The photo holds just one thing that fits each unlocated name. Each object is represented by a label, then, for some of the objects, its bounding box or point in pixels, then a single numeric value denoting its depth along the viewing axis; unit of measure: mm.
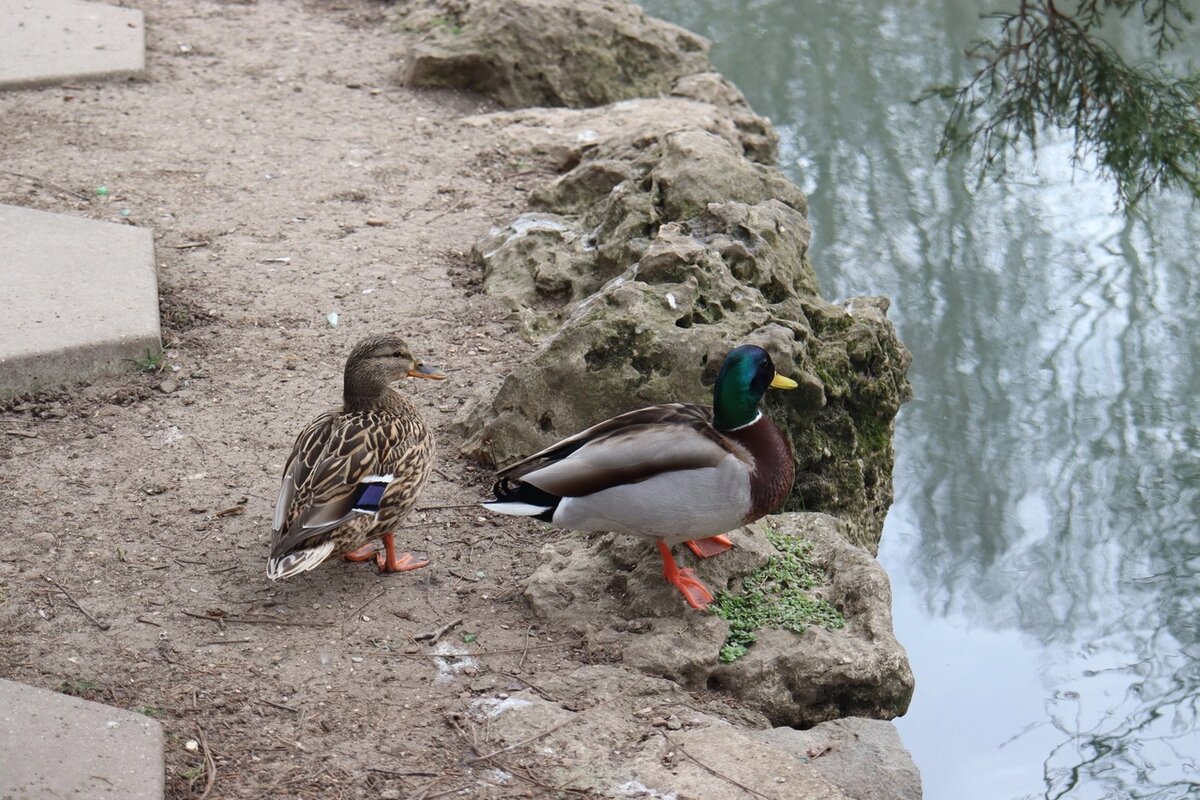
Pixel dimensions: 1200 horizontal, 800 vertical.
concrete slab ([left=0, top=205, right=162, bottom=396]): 9992
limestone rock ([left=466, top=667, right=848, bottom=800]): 6430
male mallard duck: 7328
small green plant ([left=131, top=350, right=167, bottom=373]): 10422
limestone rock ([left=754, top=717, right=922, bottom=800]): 6937
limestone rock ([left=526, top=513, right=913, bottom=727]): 7453
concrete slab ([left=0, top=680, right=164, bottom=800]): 5879
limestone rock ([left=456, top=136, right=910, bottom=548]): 9203
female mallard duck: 7582
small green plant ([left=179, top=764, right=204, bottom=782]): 6309
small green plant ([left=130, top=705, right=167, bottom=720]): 6734
